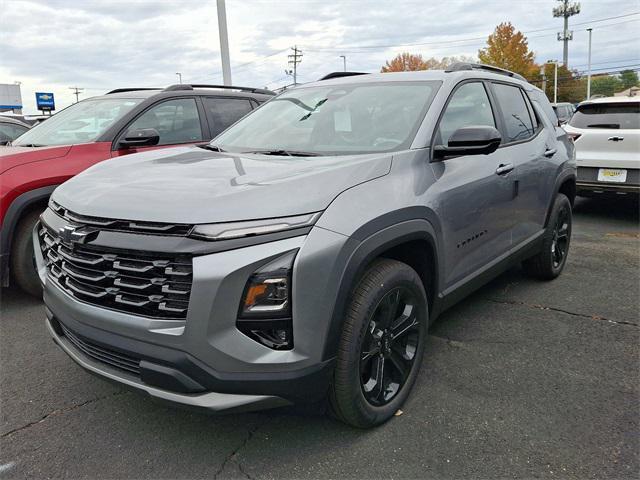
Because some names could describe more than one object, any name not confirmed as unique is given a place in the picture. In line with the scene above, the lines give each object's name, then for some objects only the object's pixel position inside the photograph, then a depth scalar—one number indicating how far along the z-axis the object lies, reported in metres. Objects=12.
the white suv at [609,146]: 6.98
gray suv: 2.07
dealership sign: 40.42
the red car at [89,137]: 4.11
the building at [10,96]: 54.28
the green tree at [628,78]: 83.22
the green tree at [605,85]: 82.04
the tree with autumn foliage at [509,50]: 53.59
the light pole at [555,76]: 58.63
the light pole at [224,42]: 11.67
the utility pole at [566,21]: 56.41
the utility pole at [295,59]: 68.76
